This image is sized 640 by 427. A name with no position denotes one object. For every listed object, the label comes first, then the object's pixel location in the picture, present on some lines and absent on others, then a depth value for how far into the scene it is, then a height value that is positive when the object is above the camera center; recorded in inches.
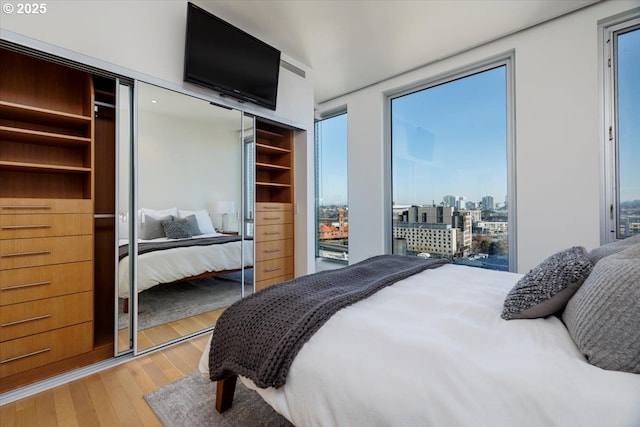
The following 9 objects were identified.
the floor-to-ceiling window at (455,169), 114.3 +20.1
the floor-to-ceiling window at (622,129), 88.0 +26.4
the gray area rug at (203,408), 54.6 -39.8
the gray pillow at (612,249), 48.9 -6.3
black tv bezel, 84.7 +44.5
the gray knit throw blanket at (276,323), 39.3 -17.1
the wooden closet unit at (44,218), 62.6 -0.8
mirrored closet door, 82.6 -2.0
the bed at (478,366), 28.0 -17.3
